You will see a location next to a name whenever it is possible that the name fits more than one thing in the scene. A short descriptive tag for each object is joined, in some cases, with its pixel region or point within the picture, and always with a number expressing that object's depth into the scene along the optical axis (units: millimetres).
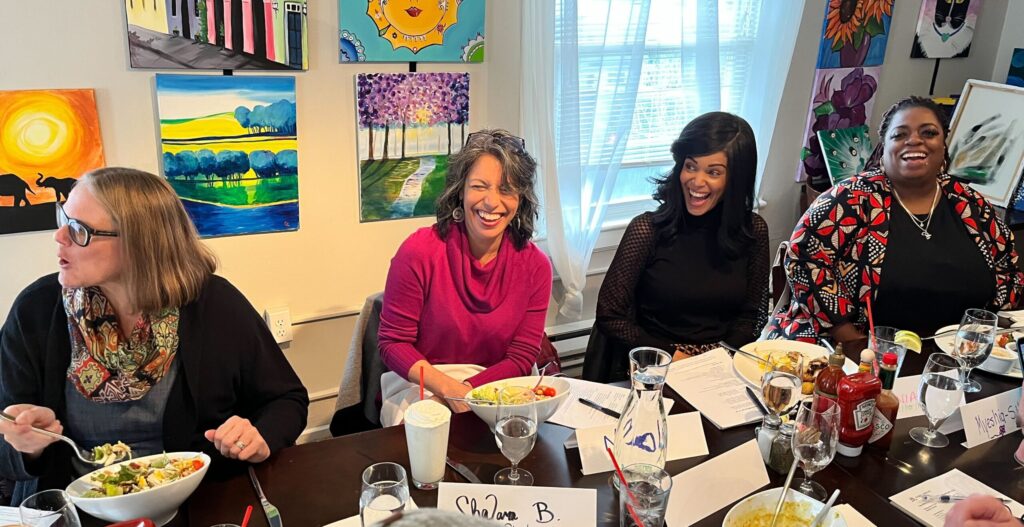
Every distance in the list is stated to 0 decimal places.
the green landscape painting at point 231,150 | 2176
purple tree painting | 2477
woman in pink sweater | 1875
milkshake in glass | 1218
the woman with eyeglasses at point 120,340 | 1397
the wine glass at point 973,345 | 1638
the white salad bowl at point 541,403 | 1345
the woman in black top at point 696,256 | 2184
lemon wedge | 1776
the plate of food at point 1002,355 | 1759
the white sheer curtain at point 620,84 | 2695
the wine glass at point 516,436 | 1231
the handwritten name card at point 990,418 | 1453
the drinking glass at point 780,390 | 1351
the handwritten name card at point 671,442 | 1314
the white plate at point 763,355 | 1644
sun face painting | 2357
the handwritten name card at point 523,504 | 1154
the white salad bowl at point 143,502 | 1077
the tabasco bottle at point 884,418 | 1395
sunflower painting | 3330
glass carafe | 1243
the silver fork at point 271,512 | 1124
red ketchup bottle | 1351
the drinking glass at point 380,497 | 1057
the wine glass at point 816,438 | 1230
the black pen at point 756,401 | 1533
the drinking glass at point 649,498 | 1129
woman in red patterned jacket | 2254
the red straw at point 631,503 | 1106
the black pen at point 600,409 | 1484
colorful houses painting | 2062
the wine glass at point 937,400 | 1398
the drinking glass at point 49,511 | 990
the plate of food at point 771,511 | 1140
